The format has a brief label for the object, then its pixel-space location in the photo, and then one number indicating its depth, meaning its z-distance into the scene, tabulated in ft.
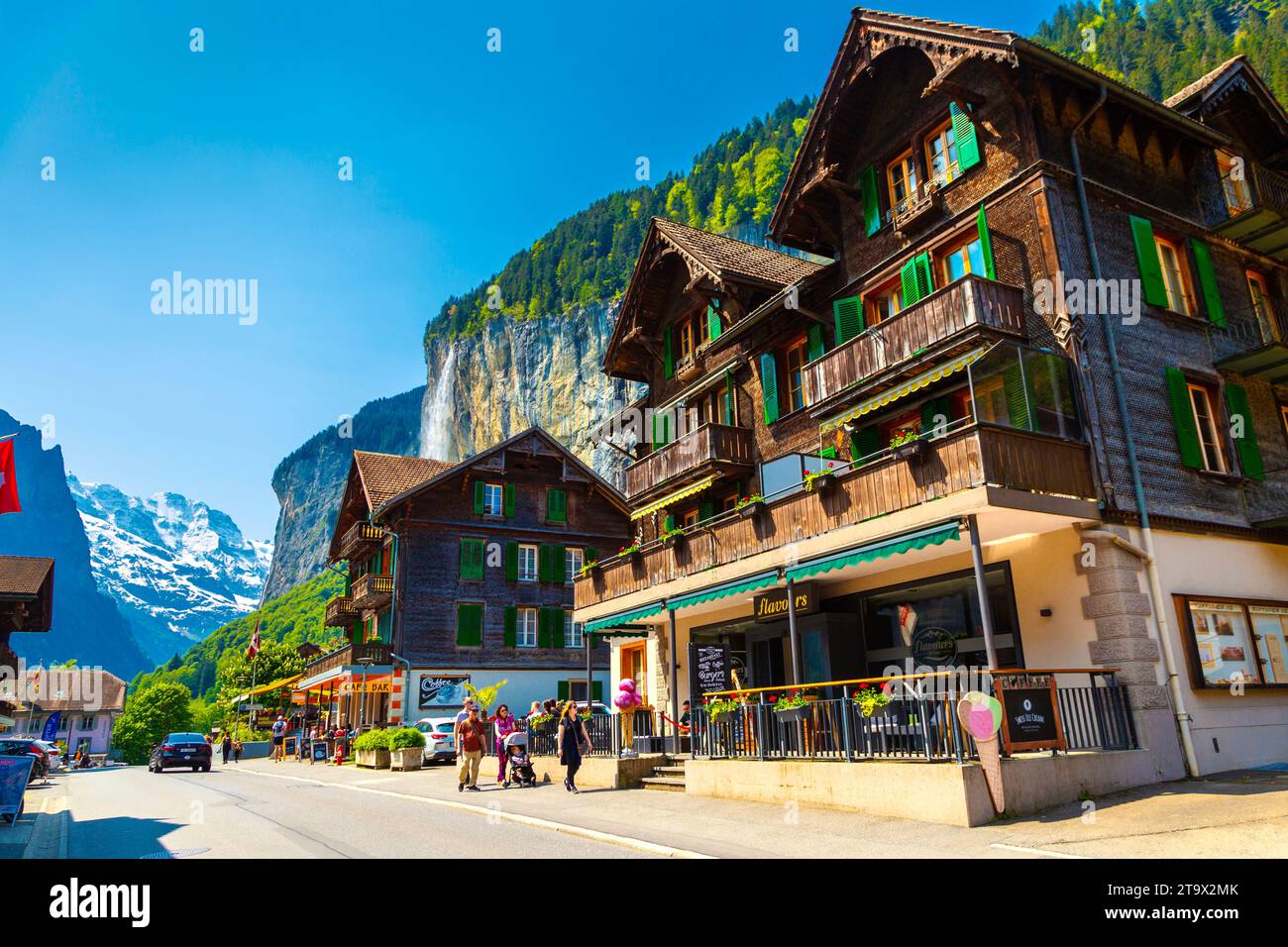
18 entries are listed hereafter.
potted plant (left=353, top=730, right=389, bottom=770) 96.78
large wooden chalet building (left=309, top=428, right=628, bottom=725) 126.52
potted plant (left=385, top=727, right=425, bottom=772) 92.32
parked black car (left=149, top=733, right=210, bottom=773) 114.42
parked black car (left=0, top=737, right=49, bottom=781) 90.94
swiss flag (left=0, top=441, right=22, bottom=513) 54.19
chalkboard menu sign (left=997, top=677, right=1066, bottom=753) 37.91
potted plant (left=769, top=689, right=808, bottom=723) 46.91
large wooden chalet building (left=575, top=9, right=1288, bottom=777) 46.91
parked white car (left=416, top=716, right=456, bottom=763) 98.17
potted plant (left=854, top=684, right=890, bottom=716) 41.70
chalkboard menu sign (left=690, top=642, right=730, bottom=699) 71.92
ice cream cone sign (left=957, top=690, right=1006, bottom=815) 36.17
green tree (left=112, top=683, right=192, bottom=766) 293.84
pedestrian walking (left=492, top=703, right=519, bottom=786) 66.39
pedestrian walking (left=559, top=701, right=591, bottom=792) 58.80
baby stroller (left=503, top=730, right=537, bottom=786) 65.82
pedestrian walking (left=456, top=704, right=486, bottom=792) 63.41
